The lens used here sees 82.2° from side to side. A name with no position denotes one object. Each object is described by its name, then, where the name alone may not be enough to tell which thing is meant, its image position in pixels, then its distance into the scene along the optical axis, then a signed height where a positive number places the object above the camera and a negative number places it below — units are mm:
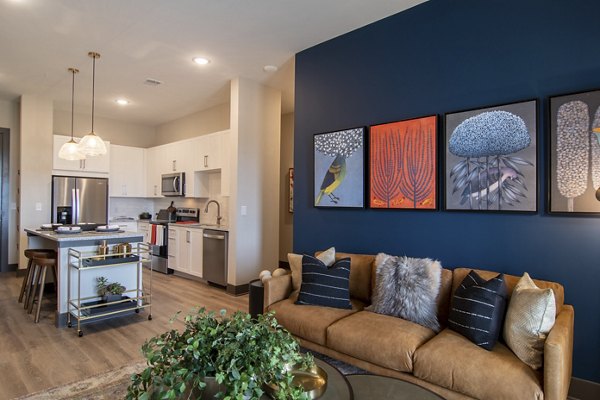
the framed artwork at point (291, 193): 6605 +180
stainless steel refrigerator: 6109 +15
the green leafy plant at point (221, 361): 1137 -569
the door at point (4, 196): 6031 +68
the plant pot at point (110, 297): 3807 -1075
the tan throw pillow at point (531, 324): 1899 -675
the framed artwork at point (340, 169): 3466 +368
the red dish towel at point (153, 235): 6510 -649
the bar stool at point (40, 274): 3709 -855
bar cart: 3510 -1060
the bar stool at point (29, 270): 3945 -832
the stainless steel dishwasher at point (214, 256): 5066 -825
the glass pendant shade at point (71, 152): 4332 +620
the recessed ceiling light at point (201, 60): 4281 +1789
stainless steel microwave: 6324 +328
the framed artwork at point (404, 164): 2977 +363
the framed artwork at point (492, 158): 2492 +358
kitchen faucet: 6084 -177
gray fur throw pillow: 2480 -646
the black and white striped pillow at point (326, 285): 2867 -697
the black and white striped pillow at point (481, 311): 2086 -668
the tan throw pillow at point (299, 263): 3205 -572
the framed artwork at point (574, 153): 2242 +352
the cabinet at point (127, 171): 6965 +617
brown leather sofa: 1790 -897
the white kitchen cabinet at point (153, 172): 7066 +613
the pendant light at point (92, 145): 4156 +680
